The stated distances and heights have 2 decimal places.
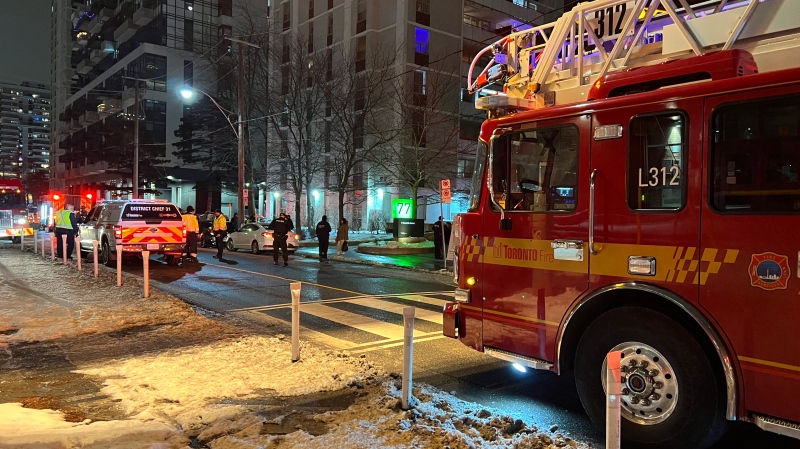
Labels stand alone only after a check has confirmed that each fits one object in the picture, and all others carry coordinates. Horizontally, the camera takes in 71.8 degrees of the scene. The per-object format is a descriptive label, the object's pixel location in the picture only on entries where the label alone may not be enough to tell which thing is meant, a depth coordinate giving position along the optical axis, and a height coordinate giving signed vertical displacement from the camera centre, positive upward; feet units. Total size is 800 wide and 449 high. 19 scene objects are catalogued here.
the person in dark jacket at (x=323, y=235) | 66.39 -2.46
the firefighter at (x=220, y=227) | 62.18 -1.51
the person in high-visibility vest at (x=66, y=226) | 61.93 -1.55
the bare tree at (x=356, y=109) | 94.89 +18.92
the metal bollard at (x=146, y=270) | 34.19 -3.55
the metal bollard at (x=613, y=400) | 10.41 -3.45
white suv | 52.03 -1.44
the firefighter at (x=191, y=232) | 59.06 -1.99
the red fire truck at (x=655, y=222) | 11.43 -0.10
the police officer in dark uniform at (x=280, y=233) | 58.34 -2.01
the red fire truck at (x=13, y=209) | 100.22 +0.46
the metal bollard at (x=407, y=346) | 15.51 -3.69
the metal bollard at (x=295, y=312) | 20.11 -3.56
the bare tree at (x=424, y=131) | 91.56 +15.18
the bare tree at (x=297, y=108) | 97.81 +19.50
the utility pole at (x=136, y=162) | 109.47 +10.06
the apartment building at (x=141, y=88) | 178.81 +44.46
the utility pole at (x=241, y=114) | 83.10 +15.01
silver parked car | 74.54 -3.49
